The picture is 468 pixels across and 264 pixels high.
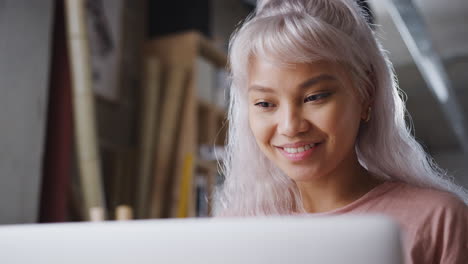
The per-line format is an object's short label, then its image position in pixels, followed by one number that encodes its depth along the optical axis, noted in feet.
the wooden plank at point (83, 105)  9.17
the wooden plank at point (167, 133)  11.78
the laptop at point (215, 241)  1.62
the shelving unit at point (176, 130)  11.80
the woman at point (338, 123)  3.37
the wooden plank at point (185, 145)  11.88
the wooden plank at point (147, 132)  11.64
